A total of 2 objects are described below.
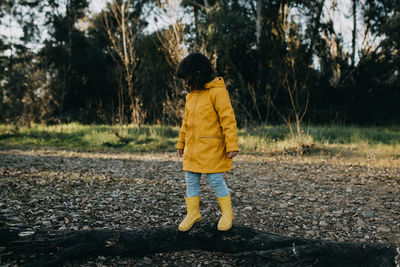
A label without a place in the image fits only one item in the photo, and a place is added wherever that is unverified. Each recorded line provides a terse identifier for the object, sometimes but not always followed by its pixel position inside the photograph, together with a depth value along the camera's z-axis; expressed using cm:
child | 267
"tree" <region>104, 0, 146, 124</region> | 964
